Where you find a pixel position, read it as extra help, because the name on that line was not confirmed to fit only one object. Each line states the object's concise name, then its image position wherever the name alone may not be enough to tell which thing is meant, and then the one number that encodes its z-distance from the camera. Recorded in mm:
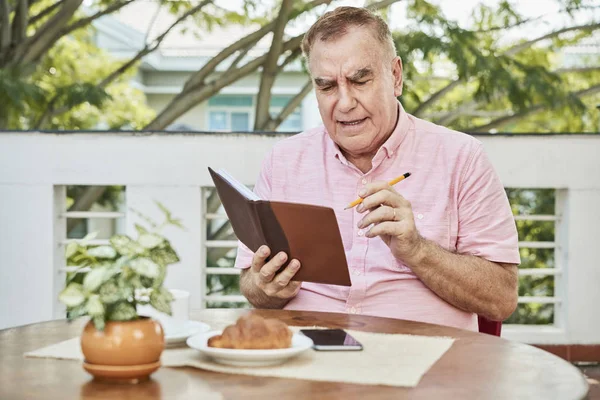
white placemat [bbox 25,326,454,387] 1361
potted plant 1251
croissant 1405
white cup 1513
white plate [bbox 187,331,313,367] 1378
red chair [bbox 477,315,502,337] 2213
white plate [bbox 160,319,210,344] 1570
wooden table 1270
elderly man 2111
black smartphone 1538
